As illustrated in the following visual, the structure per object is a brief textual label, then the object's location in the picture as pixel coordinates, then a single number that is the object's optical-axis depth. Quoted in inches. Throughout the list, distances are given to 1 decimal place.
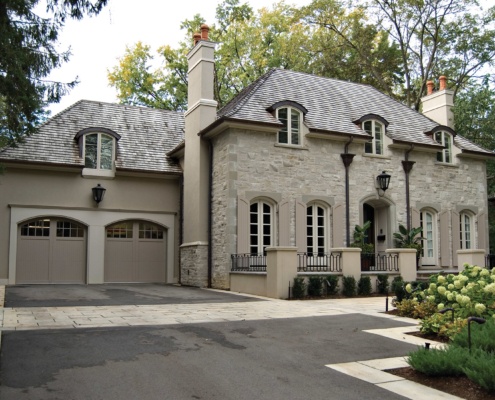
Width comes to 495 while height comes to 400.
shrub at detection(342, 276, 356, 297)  563.8
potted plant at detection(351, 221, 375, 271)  639.1
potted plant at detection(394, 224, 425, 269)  695.6
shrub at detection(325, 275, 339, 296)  554.9
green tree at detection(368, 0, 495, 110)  1097.4
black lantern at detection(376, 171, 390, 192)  698.8
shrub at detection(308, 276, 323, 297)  544.1
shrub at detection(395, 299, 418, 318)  401.7
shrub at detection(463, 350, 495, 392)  199.9
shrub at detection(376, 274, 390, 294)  593.3
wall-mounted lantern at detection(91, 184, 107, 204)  697.6
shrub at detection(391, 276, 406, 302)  446.9
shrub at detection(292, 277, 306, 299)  527.8
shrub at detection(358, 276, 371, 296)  576.7
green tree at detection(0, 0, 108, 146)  294.5
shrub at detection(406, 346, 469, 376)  223.3
